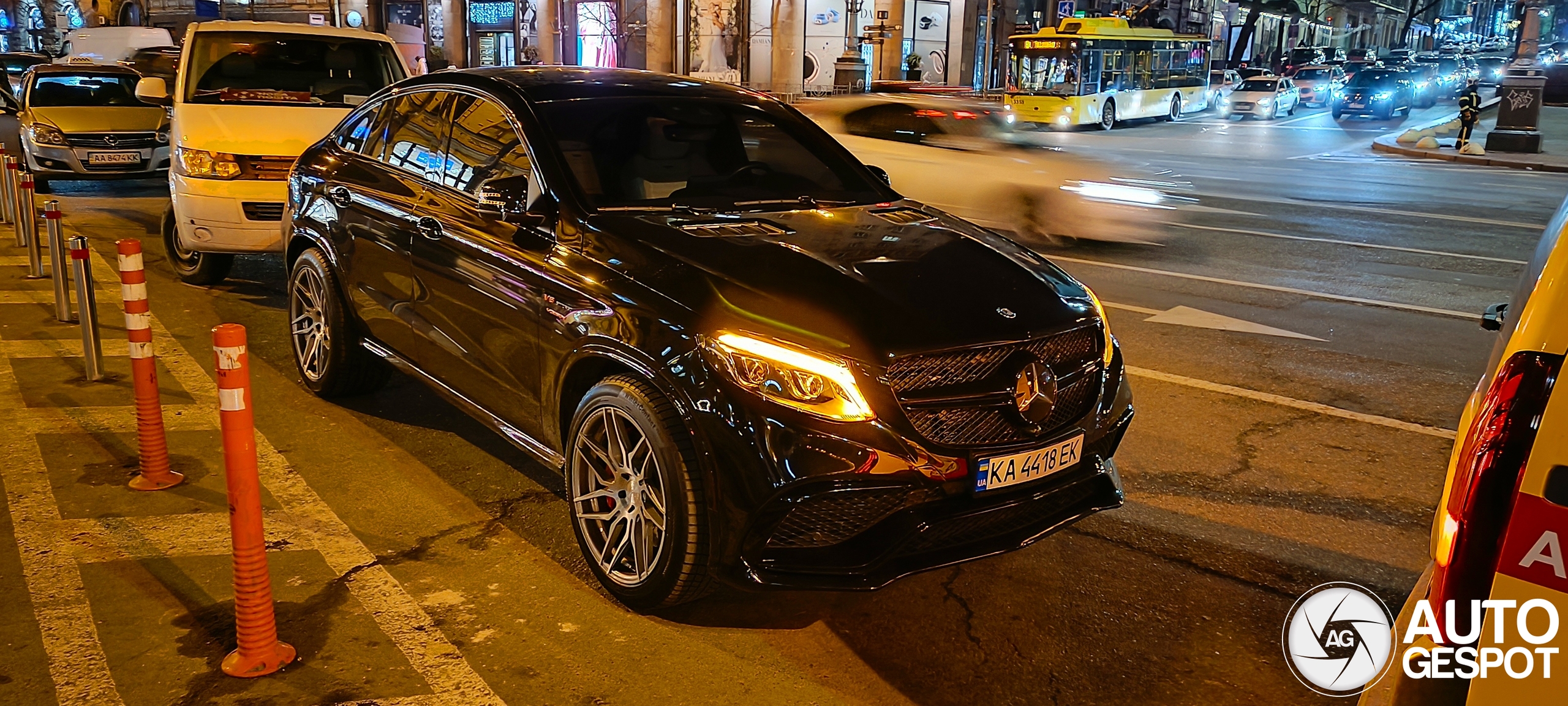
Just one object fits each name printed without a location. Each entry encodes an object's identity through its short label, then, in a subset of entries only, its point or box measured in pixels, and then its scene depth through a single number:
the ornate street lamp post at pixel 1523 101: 23.66
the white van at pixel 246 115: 8.20
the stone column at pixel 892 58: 41.22
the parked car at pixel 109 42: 29.98
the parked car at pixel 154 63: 12.83
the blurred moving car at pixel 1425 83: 42.59
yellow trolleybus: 31.38
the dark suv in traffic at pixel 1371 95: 37.62
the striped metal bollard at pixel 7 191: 10.71
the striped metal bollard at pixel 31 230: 9.27
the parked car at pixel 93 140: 14.21
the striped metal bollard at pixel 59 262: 7.21
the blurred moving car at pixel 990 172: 11.63
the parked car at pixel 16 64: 25.55
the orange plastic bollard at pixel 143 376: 4.77
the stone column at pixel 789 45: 40.84
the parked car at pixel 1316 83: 46.72
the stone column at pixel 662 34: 41.41
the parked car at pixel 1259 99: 39.69
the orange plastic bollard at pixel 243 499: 3.32
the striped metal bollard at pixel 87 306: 5.97
